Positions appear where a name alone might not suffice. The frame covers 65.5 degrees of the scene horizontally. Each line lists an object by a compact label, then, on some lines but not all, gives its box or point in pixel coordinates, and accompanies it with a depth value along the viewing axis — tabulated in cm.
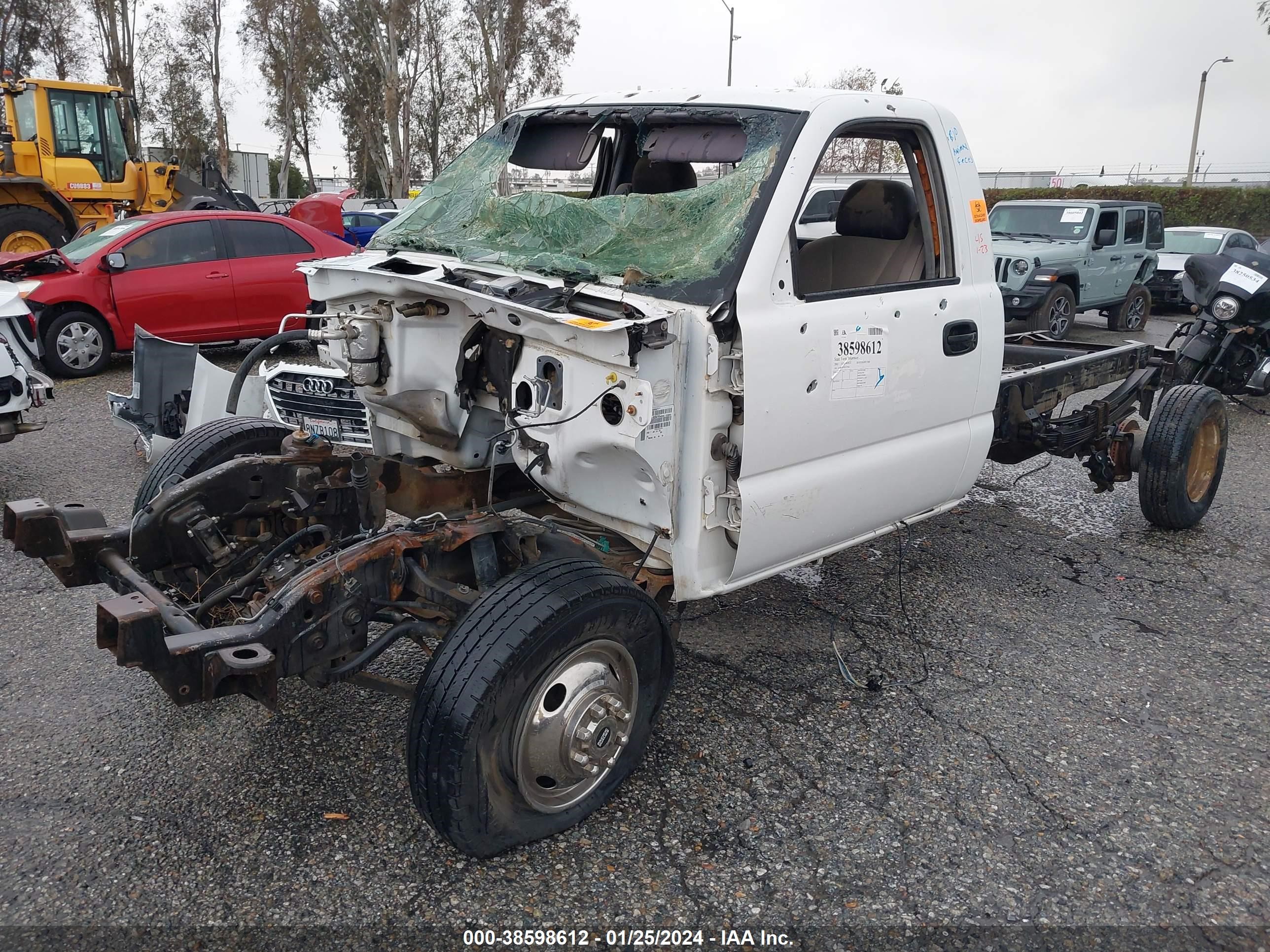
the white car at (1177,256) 1717
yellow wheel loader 1437
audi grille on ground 562
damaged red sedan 973
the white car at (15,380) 620
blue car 2228
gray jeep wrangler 1298
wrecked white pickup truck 285
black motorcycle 793
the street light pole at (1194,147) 4272
